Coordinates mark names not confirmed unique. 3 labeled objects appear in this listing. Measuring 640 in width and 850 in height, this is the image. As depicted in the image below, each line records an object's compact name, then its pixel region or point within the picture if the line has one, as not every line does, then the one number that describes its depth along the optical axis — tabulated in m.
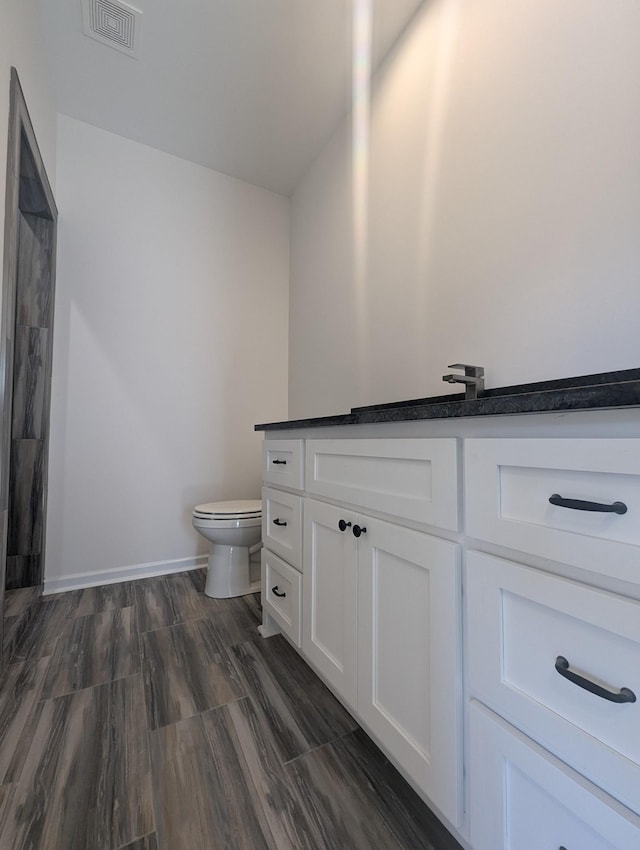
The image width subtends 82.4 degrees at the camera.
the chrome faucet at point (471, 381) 0.94
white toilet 1.75
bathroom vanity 0.45
